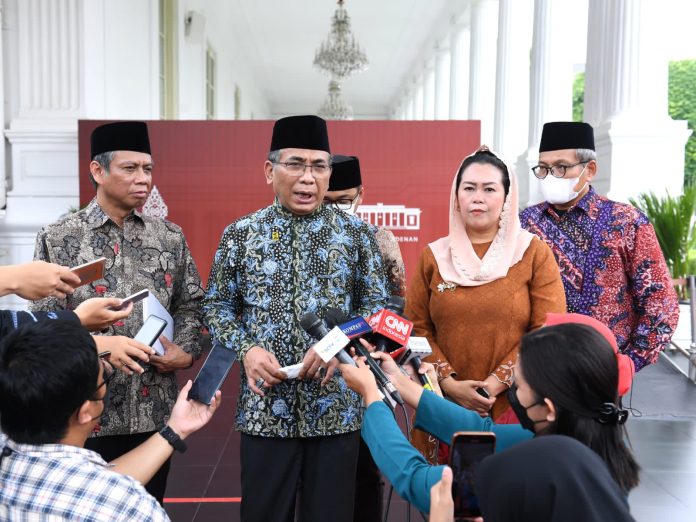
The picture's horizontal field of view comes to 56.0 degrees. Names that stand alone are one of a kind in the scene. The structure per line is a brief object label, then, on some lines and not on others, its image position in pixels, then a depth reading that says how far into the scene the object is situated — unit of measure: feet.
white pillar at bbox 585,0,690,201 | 17.61
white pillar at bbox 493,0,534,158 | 30.83
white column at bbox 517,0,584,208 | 25.52
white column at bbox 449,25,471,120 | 45.16
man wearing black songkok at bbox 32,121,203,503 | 6.24
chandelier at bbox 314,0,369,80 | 37.06
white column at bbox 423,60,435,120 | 56.70
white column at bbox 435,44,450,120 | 50.55
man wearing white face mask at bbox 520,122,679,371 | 7.01
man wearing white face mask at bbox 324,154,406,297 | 9.30
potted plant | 16.52
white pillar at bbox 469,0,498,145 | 37.32
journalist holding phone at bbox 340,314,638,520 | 3.69
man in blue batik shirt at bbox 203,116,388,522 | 5.88
